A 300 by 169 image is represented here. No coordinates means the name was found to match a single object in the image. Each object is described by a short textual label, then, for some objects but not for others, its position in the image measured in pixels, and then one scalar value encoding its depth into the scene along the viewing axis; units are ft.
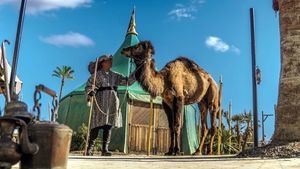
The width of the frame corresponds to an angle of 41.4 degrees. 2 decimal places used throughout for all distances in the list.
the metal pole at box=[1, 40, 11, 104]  12.21
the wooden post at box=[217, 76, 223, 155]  37.01
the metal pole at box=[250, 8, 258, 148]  25.03
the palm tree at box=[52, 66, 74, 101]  115.24
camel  27.78
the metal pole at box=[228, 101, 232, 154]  57.54
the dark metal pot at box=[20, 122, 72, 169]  10.14
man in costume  26.23
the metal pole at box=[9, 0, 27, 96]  21.20
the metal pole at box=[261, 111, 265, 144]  92.51
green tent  59.93
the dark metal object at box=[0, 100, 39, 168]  9.18
